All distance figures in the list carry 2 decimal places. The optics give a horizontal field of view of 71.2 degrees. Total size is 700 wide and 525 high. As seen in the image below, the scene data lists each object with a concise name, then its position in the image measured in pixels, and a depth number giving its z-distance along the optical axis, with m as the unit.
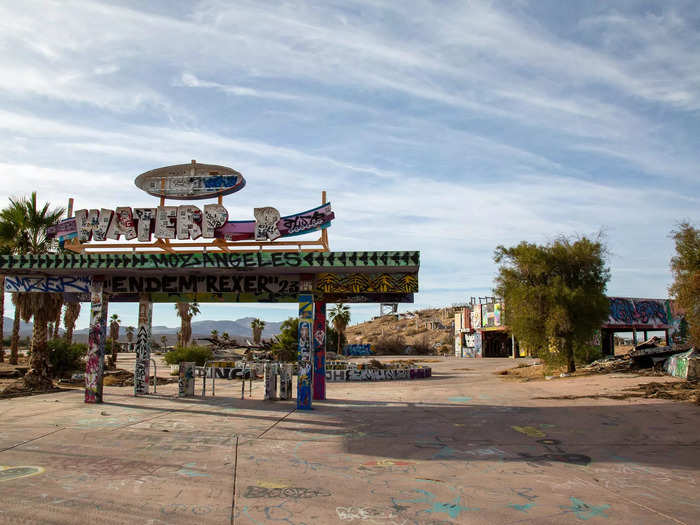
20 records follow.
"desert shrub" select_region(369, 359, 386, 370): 29.84
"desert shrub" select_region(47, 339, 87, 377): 23.66
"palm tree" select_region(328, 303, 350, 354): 60.25
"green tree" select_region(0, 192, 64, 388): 20.47
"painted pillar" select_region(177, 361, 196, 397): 17.02
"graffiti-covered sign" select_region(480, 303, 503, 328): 56.50
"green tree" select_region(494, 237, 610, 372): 24.55
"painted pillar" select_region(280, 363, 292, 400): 16.80
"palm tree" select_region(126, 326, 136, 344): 91.44
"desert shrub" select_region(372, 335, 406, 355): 73.44
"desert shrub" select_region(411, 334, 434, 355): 73.75
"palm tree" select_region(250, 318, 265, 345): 64.75
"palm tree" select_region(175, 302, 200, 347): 46.97
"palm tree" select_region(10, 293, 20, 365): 32.39
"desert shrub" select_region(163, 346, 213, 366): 32.19
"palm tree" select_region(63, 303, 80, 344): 46.84
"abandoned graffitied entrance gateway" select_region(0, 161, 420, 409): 13.82
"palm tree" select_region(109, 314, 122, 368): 55.62
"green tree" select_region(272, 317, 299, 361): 38.66
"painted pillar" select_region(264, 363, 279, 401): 16.58
